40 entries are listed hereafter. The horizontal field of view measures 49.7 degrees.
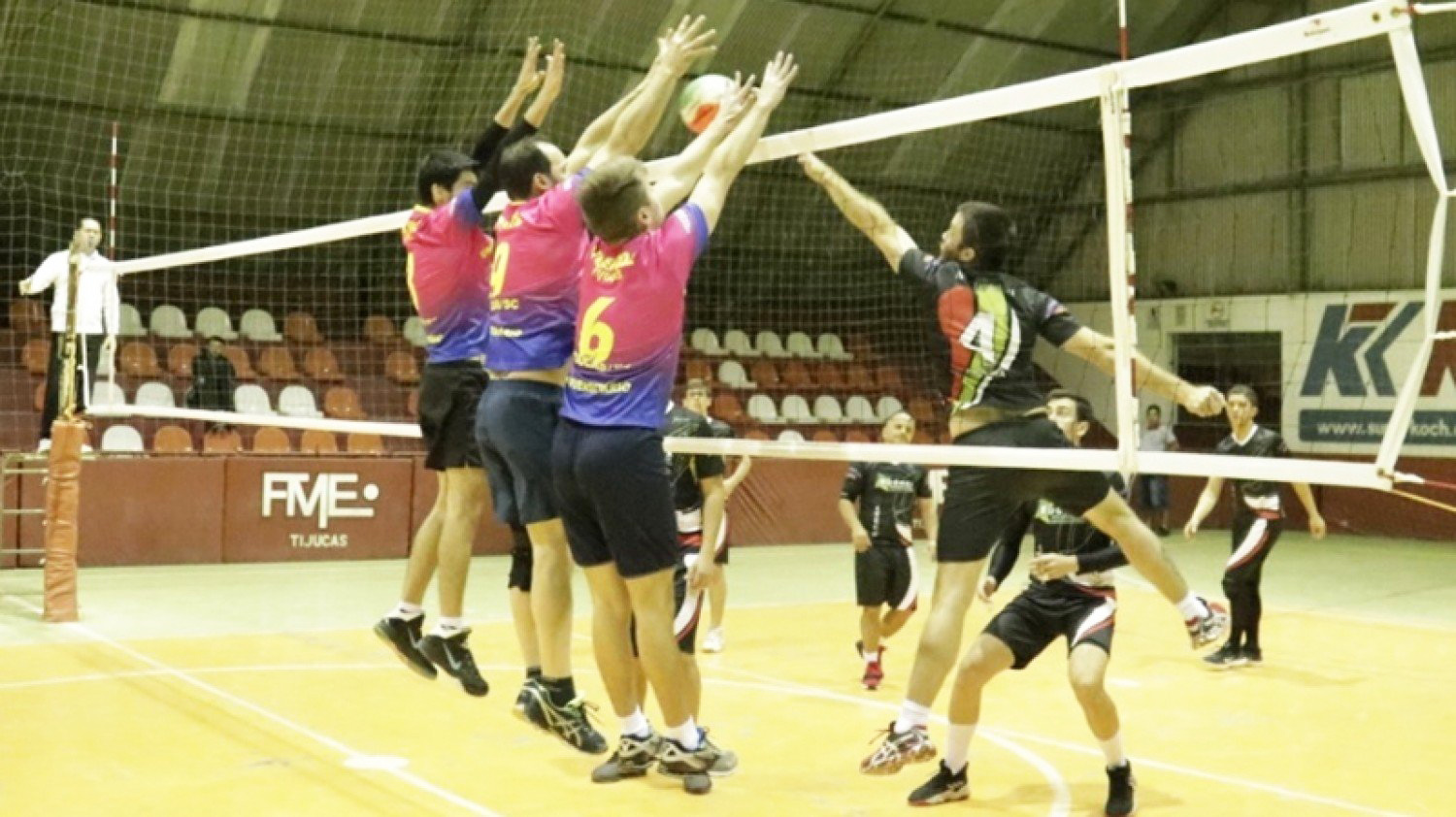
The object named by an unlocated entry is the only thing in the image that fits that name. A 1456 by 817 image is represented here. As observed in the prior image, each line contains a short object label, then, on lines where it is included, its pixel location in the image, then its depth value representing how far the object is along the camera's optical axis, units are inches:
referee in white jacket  431.2
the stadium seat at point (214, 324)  676.1
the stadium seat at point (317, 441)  661.9
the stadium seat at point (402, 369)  693.9
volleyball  227.1
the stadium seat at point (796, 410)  741.3
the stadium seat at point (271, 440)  644.7
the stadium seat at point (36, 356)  628.1
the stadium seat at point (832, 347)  808.3
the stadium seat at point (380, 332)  717.9
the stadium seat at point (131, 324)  644.7
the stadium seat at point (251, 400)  642.2
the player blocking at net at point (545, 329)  213.0
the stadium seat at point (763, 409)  727.7
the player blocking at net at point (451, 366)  241.6
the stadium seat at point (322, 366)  682.8
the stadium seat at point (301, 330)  706.2
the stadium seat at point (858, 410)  758.5
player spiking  217.2
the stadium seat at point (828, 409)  753.6
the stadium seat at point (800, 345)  791.7
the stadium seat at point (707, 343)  755.4
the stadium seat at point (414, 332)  713.0
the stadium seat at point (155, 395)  616.7
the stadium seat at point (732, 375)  748.0
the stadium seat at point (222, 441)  607.5
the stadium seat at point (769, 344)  781.9
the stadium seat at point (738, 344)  772.0
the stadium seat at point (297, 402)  651.5
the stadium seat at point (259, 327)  689.0
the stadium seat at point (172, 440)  608.6
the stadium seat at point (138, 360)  631.2
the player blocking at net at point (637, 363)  200.5
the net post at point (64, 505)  413.1
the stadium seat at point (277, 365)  673.6
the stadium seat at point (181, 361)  645.3
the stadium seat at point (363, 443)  646.5
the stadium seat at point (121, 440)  597.0
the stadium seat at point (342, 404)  658.2
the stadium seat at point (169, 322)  664.4
